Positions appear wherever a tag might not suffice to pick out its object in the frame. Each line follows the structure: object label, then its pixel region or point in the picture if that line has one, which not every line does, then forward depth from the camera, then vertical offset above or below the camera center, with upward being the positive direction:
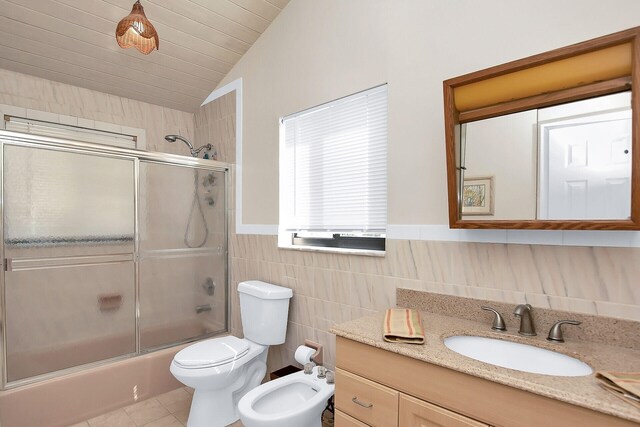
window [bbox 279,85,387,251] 1.97 +0.24
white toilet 1.92 -0.86
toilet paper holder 2.01 -0.83
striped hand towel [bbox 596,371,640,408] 0.81 -0.43
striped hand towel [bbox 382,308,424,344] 1.23 -0.44
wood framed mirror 1.12 +0.27
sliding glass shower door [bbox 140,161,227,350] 2.50 -0.32
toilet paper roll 1.98 -0.83
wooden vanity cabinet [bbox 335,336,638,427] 0.90 -0.58
